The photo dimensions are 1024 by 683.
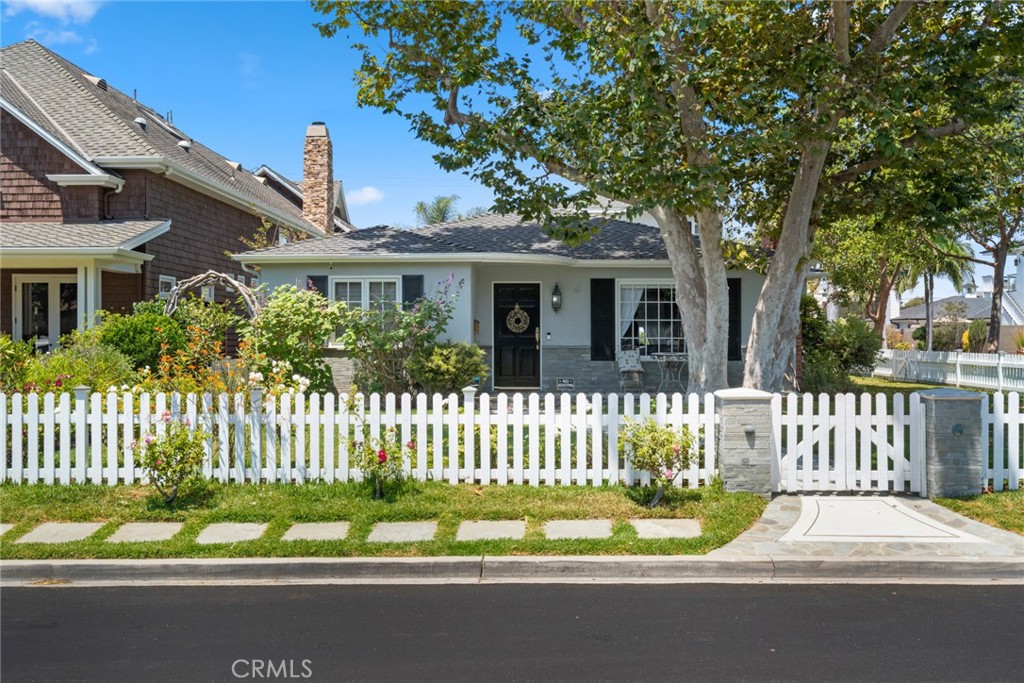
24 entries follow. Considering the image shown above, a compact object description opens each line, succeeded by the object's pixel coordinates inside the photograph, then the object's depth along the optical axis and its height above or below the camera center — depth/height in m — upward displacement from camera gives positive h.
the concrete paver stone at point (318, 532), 6.26 -1.55
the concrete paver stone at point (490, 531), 6.27 -1.55
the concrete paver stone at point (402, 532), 6.21 -1.55
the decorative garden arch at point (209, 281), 13.03 +1.09
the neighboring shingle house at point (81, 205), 14.63 +3.13
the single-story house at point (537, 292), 14.27 +1.09
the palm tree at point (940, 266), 25.55 +3.32
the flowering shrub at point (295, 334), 11.87 +0.22
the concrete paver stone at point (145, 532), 6.27 -1.56
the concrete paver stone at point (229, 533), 6.23 -1.55
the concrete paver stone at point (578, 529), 6.29 -1.54
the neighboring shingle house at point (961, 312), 44.00 +2.36
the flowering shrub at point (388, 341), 12.55 +0.12
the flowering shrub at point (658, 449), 7.00 -0.95
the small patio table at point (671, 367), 14.45 -0.38
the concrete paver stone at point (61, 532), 6.25 -1.55
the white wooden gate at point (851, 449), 7.46 -1.01
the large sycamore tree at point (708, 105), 9.20 +3.24
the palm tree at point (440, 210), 40.44 +7.40
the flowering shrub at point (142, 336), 12.84 +0.21
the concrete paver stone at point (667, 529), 6.28 -1.54
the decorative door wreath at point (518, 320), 15.45 +0.56
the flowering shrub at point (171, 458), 6.86 -1.00
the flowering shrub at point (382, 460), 7.06 -1.06
